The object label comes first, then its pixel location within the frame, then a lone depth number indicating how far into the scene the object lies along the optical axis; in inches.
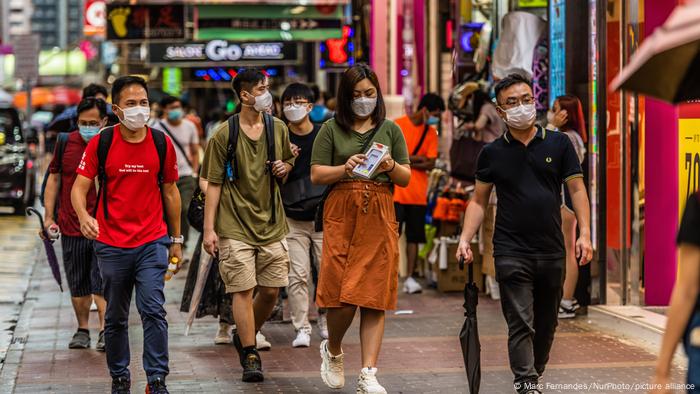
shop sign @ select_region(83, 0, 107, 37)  1644.9
